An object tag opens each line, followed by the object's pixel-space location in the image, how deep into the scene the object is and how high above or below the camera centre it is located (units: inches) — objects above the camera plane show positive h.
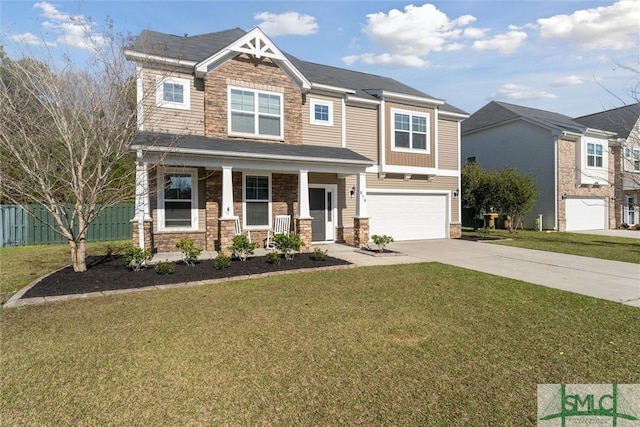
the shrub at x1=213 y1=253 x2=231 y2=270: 332.8 -47.9
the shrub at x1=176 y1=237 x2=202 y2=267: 349.1 -38.2
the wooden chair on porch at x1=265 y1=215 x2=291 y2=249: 497.4 -17.9
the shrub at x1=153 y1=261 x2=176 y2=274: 312.3 -49.6
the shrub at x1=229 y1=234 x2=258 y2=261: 368.2 -36.1
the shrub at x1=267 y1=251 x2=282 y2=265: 362.0 -48.0
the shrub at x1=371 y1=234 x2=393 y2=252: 458.1 -37.0
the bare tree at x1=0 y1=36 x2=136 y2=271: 294.0 +74.1
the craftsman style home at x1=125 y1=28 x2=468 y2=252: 414.3 +90.4
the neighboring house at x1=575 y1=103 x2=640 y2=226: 928.3 +154.2
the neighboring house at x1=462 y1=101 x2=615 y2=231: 845.8 +132.4
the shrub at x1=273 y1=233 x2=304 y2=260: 381.4 -34.3
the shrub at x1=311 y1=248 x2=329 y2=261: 381.6 -47.6
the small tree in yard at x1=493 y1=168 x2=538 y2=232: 770.2 +41.8
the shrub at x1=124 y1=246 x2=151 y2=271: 324.8 -41.4
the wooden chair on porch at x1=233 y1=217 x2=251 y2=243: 452.9 -23.2
